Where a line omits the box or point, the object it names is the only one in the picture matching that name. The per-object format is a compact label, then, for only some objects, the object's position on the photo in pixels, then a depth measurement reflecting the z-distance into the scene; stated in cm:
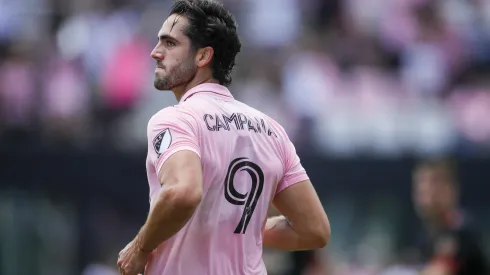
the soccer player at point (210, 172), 888
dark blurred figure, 1510
